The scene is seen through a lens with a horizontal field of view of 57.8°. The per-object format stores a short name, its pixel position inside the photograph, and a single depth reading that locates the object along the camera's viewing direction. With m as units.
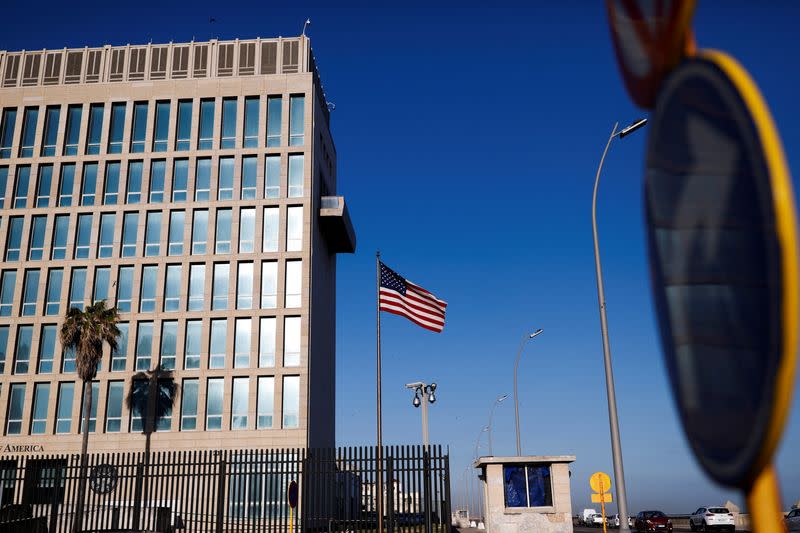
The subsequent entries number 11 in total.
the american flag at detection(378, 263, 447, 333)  25.72
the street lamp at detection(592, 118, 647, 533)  14.35
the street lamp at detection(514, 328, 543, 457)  37.58
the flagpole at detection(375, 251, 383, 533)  20.29
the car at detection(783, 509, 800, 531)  36.07
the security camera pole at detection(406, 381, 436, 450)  29.05
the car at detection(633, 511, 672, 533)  41.97
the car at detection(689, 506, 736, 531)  39.25
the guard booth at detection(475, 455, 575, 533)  25.11
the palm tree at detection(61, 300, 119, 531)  37.75
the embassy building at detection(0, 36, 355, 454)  43.66
